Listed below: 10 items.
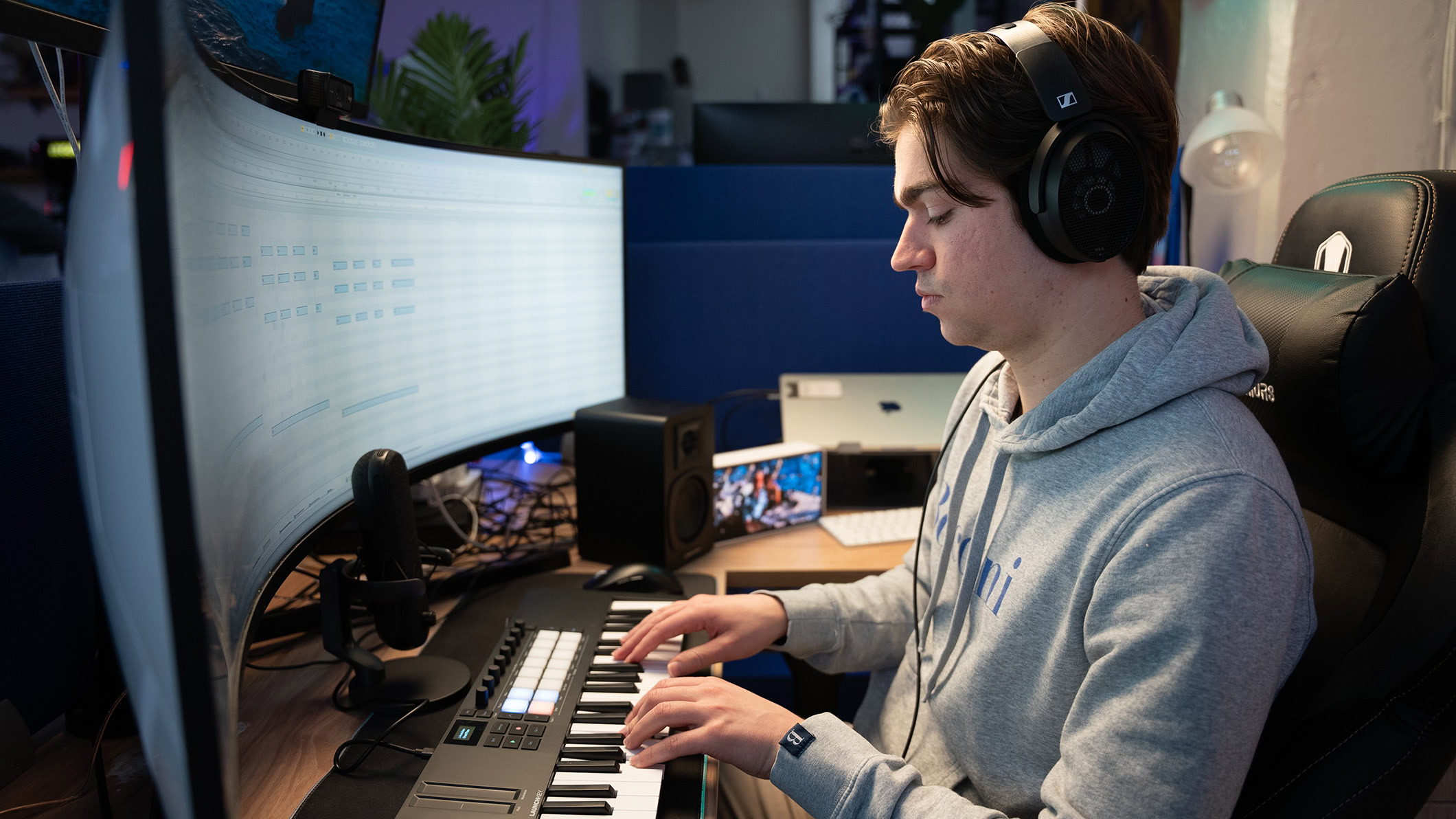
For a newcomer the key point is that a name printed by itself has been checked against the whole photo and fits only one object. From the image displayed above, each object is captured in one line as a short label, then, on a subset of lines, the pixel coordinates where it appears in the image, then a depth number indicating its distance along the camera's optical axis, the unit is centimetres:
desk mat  64
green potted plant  235
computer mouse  105
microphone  77
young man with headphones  56
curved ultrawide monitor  29
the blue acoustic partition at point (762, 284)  160
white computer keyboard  125
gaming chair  58
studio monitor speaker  114
